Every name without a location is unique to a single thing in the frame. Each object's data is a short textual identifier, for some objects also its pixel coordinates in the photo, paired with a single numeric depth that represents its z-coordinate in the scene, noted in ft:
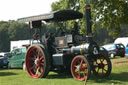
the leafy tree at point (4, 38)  201.32
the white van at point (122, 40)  106.27
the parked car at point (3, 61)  58.54
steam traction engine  28.84
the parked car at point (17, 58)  49.05
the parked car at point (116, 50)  82.33
